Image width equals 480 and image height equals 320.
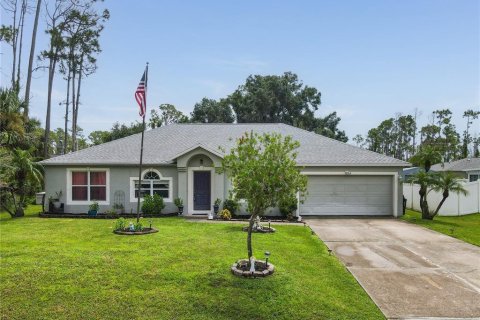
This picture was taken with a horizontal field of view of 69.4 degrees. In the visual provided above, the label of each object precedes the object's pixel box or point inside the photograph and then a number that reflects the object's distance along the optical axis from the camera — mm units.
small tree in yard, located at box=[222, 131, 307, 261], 7504
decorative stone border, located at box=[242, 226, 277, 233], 12812
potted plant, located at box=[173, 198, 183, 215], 17219
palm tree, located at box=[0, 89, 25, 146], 18523
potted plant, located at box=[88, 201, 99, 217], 17125
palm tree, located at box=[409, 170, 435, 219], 16969
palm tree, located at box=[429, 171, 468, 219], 16594
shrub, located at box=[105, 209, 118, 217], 16828
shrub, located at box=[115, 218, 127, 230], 12479
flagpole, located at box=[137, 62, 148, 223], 12700
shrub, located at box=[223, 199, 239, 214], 16925
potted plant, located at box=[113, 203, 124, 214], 17500
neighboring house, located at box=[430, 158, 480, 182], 29578
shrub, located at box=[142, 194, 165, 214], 17062
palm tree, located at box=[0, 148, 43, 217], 16234
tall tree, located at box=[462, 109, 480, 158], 59906
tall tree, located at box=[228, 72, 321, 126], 46469
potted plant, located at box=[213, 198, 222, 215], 17062
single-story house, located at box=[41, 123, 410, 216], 17391
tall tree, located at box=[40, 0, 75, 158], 29392
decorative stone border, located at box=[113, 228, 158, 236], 11984
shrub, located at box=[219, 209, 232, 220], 16234
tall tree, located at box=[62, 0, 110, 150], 30859
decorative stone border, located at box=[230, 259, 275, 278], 7566
